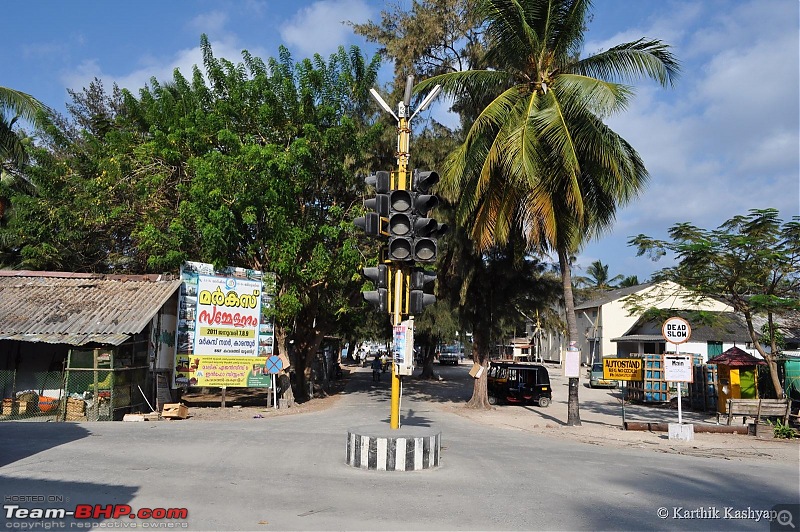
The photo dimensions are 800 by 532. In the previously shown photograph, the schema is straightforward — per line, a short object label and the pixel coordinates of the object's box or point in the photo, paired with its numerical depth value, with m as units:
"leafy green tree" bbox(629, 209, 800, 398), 17.31
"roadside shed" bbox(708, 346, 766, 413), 21.34
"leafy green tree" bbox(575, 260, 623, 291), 83.62
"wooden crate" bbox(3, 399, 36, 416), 17.69
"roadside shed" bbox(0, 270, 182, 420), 17.58
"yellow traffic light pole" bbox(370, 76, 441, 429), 10.84
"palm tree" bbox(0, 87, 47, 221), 19.92
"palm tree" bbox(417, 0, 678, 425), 17.19
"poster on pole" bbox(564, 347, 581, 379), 17.70
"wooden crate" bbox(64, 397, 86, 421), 17.34
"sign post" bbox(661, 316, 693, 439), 15.26
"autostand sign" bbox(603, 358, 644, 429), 17.41
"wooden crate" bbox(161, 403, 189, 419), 18.20
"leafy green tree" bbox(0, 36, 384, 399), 20.97
